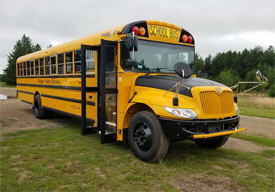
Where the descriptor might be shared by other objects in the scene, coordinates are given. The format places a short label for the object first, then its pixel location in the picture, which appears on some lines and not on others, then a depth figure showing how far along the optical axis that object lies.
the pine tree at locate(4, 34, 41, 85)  49.69
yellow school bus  3.88
